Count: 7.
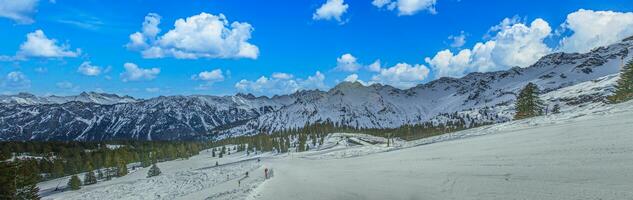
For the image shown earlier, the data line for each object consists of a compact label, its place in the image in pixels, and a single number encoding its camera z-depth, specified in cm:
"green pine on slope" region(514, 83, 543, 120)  10281
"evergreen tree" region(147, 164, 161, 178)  12731
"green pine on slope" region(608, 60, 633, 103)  8302
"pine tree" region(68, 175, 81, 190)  11789
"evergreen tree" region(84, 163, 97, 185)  13638
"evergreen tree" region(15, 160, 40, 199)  4509
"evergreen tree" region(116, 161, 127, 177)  15525
